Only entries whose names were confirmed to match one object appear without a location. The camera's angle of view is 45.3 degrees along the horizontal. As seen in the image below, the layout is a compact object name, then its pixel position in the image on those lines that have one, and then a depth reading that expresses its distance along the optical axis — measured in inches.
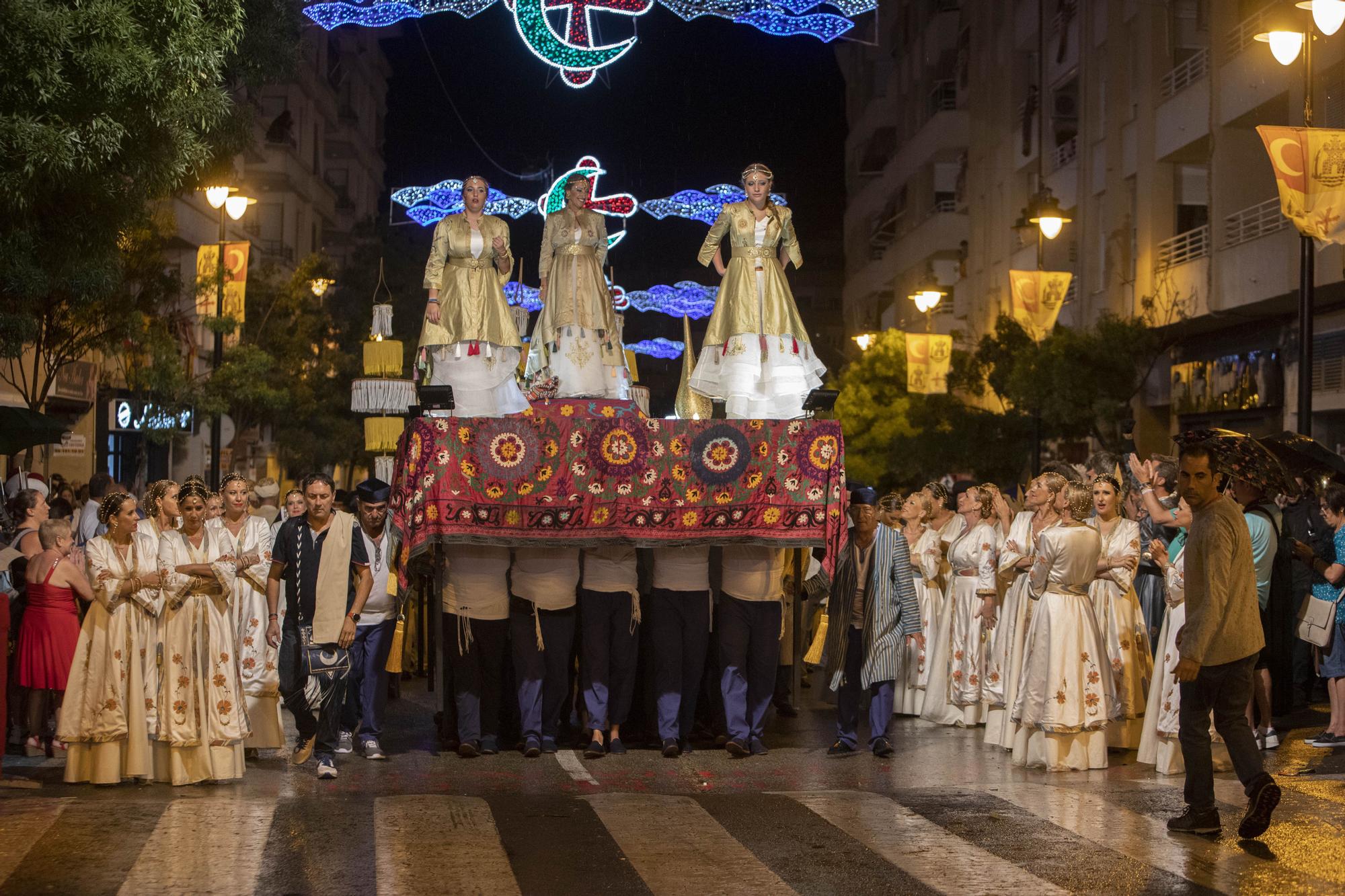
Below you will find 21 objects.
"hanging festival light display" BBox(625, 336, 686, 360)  2037.4
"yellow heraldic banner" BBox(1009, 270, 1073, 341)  1111.6
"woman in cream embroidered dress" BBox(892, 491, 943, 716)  592.7
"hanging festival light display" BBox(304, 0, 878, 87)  655.1
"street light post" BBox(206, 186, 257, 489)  971.9
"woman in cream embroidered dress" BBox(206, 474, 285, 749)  458.3
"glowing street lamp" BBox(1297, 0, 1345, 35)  552.1
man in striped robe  477.4
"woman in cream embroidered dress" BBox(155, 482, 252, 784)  410.0
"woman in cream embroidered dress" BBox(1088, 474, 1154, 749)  484.7
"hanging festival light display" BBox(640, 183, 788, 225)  1139.9
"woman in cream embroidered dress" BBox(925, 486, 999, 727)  558.3
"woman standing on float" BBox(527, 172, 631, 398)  552.1
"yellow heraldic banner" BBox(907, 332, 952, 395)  1393.9
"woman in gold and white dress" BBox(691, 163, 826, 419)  536.1
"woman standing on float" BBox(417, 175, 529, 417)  546.0
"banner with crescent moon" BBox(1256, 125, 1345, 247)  589.3
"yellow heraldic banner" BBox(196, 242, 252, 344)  1029.2
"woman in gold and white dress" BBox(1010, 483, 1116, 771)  448.8
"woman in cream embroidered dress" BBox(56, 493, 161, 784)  406.9
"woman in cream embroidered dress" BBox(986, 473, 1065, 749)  473.4
